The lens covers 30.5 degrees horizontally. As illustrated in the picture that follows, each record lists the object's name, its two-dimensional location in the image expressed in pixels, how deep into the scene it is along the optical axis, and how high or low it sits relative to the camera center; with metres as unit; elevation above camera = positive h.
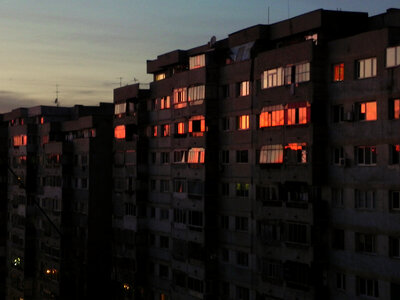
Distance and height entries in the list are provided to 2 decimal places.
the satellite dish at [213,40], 71.81 +12.17
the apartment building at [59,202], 93.94 -5.26
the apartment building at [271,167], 50.41 -0.15
